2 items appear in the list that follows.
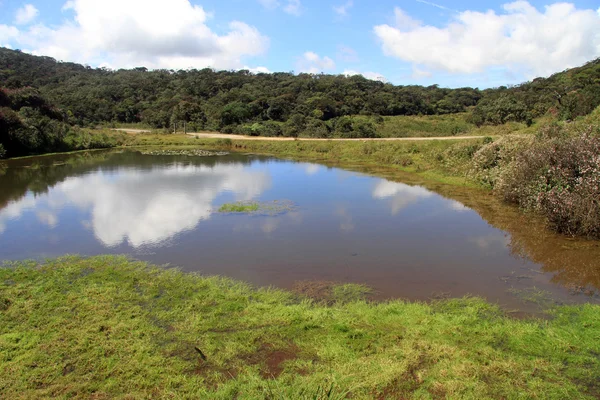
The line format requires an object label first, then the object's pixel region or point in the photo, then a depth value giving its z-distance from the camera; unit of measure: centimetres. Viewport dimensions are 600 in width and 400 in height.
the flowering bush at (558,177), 929
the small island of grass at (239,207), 1227
